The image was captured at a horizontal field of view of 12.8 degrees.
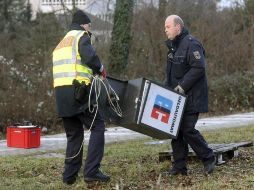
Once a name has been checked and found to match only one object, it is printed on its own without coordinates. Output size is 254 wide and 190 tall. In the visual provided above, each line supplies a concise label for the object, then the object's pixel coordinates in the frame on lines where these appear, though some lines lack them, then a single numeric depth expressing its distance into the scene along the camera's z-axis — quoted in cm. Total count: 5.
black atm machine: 1400
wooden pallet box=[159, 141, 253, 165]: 1587
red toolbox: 2165
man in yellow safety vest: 1318
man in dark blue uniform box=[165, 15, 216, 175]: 1427
